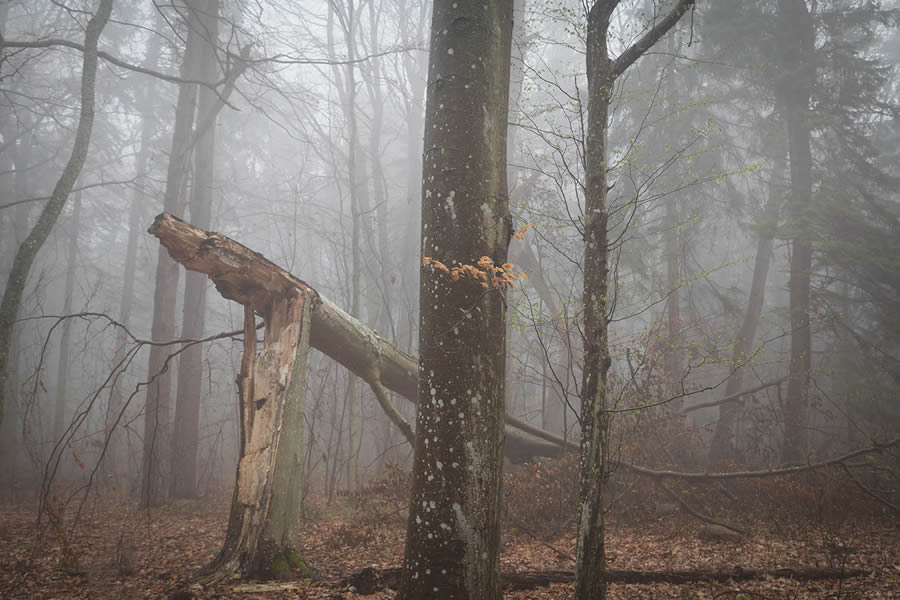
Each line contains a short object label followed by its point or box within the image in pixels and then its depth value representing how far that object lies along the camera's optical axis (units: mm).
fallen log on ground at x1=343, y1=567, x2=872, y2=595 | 4281
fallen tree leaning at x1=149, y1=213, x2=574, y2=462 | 4504
